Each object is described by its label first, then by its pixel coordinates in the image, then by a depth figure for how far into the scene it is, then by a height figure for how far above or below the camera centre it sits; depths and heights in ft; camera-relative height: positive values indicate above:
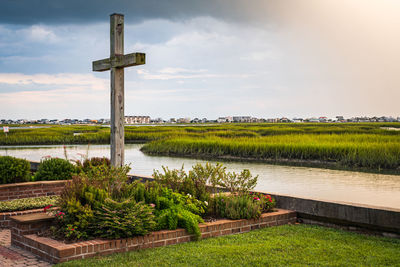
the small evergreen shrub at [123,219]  17.08 -4.14
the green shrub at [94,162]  31.58 -3.26
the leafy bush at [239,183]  23.61 -3.55
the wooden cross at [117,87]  25.13 +2.21
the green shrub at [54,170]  31.17 -3.73
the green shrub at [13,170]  29.25 -3.54
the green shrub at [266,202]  22.68 -4.40
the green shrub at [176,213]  18.69 -4.31
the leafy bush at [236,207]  21.07 -4.43
